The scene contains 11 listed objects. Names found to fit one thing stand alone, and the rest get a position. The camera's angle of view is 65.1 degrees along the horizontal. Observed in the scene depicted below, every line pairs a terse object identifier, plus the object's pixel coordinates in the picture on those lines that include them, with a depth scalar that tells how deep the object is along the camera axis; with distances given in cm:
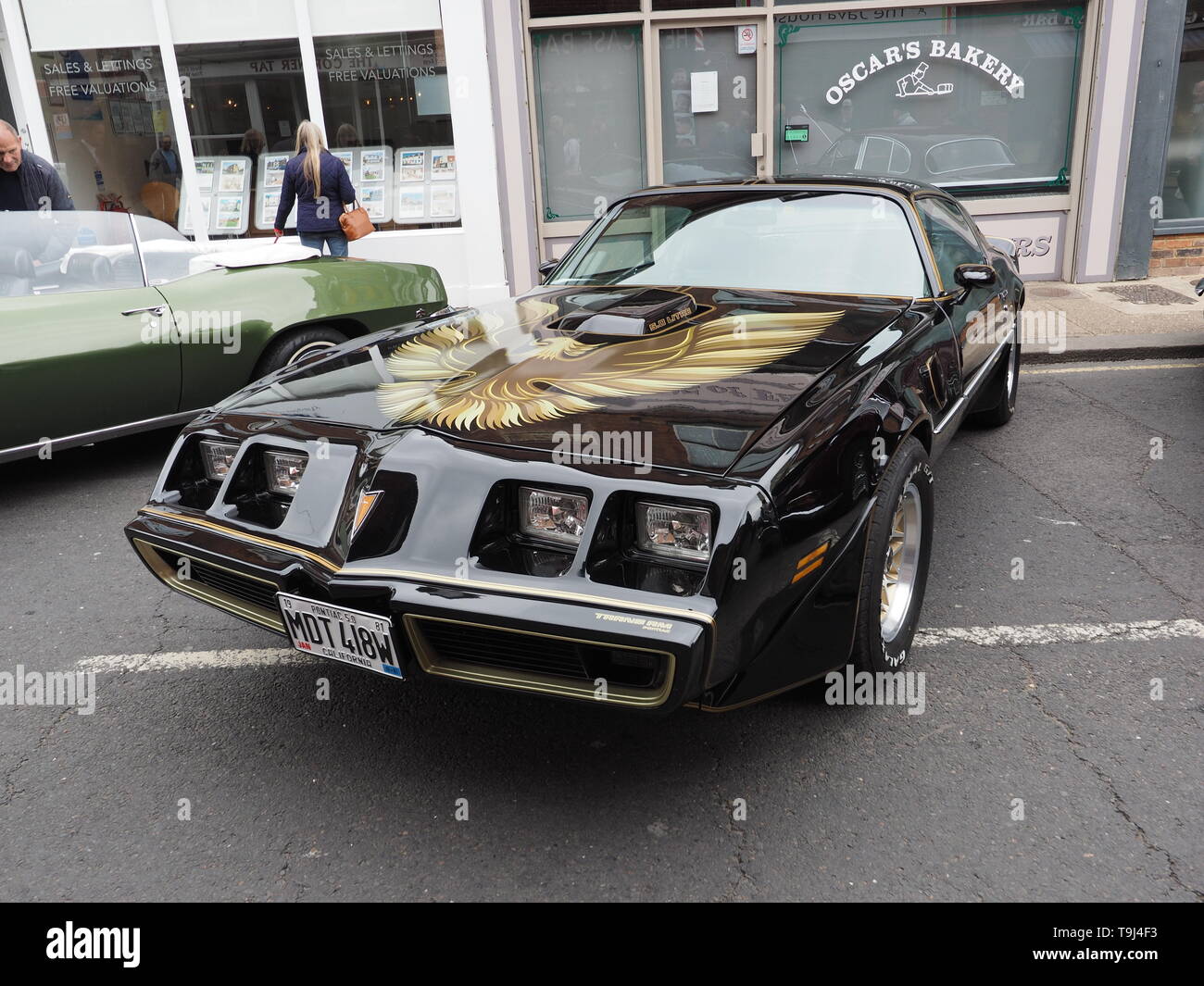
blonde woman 730
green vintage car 452
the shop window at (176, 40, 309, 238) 928
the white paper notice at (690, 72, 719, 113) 898
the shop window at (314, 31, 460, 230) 921
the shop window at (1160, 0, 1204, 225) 902
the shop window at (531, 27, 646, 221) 892
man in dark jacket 581
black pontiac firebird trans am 214
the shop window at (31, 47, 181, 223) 940
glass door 888
